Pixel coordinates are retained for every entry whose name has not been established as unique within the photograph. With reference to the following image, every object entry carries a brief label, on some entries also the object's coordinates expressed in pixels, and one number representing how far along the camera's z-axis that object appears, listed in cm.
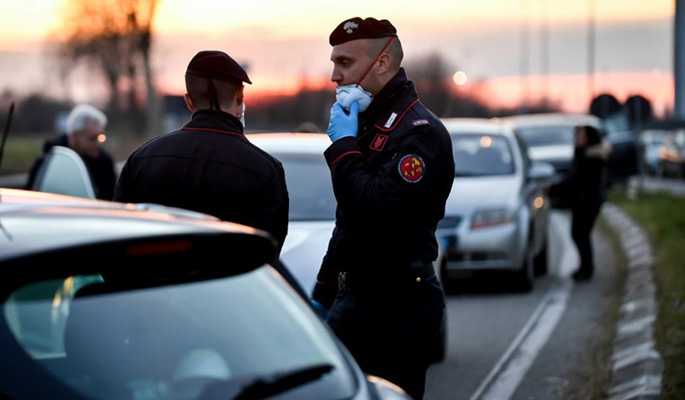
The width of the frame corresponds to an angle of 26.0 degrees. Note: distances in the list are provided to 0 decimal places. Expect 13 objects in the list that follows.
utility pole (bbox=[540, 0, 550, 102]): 7603
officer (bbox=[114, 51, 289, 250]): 518
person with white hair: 1109
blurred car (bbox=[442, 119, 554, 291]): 1398
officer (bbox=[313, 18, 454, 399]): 481
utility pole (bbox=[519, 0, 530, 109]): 7831
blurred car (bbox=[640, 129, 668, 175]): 5637
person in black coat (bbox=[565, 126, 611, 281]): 1534
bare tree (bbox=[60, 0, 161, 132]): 4044
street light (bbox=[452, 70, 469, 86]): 4082
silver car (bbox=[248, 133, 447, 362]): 798
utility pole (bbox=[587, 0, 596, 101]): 5398
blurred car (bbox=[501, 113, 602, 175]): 2728
